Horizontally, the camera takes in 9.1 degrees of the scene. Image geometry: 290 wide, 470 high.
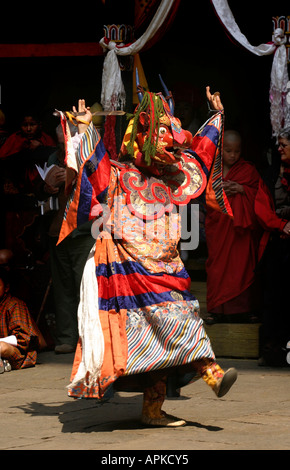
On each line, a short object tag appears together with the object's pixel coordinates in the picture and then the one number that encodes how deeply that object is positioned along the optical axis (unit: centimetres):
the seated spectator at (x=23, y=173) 1529
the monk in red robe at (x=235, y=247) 1401
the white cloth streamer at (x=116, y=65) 1382
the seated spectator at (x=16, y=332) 1338
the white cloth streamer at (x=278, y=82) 1298
